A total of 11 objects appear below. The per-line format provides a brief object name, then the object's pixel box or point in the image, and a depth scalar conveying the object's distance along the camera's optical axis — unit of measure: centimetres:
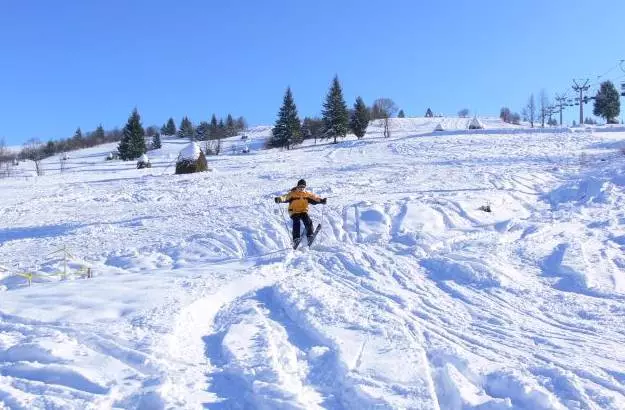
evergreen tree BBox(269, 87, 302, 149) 6356
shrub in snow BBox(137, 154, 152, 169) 4406
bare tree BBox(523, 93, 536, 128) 8372
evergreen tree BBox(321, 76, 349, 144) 6234
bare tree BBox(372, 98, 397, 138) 11058
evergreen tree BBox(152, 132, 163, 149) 10355
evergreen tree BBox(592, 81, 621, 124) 7162
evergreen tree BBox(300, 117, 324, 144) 7738
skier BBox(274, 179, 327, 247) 1146
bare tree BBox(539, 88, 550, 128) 8157
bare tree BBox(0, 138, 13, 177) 8184
